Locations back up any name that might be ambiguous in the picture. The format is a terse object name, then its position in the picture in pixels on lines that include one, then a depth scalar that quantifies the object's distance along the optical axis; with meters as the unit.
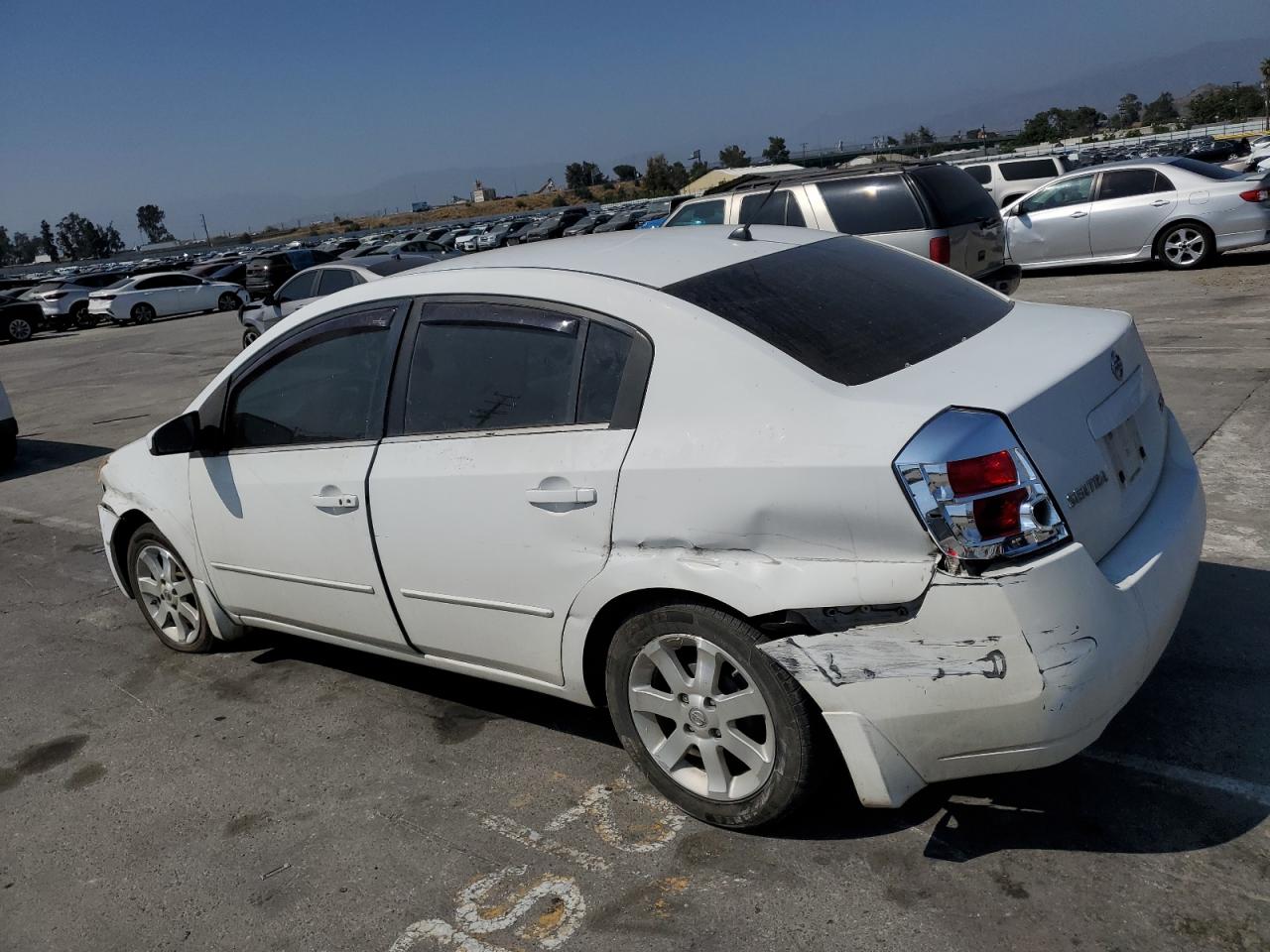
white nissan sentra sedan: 2.72
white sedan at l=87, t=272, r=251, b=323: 31.83
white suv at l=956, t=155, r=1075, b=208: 21.09
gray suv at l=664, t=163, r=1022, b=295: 10.51
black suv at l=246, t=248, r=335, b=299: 34.44
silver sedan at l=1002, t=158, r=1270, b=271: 14.04
